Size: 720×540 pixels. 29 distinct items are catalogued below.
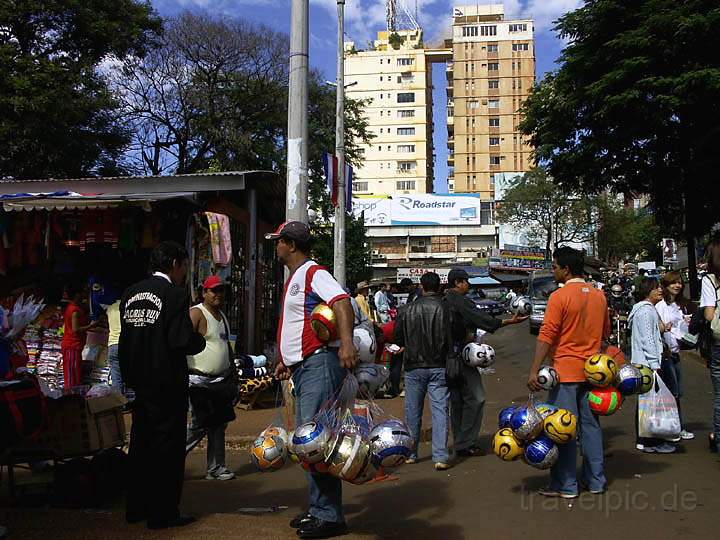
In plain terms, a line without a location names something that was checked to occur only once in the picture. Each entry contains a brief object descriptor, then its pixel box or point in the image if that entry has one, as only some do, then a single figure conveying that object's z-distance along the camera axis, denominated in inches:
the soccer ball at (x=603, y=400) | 215.5
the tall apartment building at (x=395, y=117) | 3599.9
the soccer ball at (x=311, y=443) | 159.3
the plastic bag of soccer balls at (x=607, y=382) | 211.6
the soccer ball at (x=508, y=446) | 209.5
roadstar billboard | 2763.3
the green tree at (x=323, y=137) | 1002.7
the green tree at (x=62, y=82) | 724.0
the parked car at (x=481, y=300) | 1214.6
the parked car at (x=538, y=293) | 960.9
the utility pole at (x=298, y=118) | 331.9
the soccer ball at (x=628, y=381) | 225.8
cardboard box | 222.4
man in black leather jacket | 269.1
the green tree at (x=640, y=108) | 733.9
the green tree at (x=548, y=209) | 1964.8
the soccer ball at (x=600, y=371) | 211.2
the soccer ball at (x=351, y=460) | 159.0
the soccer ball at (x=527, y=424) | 206.5
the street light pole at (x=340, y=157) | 615.2
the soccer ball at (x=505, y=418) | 212.8
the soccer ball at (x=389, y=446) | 162.2
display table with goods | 179.3
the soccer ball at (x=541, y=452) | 206.2
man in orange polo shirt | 215.9
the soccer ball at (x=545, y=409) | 210.5
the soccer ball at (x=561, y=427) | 205.5
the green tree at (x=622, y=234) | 2028.8
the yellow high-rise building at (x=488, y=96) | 3550.7
